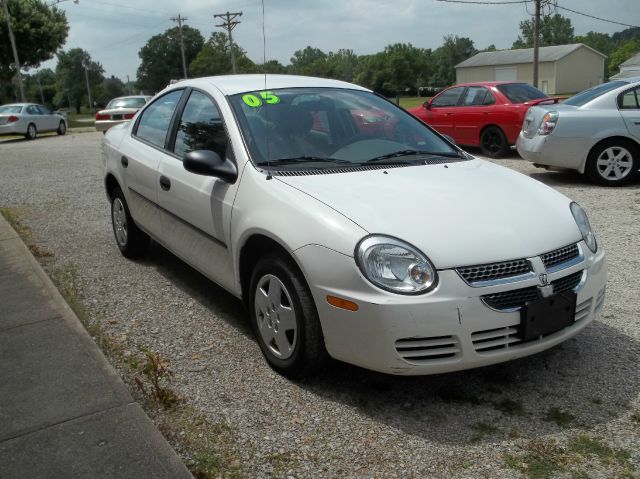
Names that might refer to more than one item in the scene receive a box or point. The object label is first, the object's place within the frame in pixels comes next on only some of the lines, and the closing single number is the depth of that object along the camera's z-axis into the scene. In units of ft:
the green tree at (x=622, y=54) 375.04
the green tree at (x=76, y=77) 352.90
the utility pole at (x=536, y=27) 116.06
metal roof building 271.90
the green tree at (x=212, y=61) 205.22
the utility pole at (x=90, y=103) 314.26
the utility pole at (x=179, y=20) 223.59
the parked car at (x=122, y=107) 66.30
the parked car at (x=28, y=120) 77.46
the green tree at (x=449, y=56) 391.30
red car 38.99
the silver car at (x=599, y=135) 28.68
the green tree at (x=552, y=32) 398.21
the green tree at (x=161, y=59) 334.24
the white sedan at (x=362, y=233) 9.69
